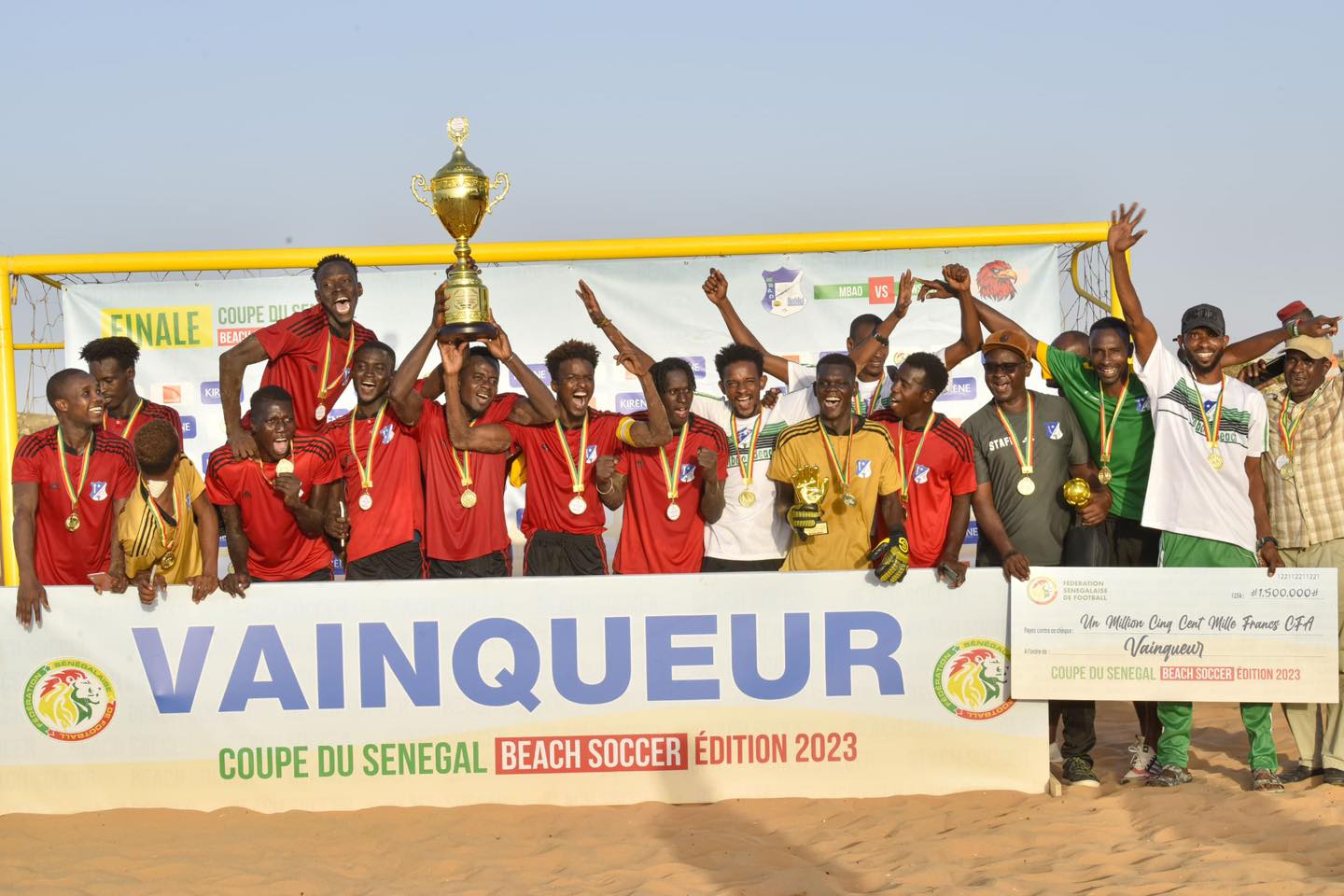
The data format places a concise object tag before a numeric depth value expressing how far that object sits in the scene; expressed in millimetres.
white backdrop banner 9516
